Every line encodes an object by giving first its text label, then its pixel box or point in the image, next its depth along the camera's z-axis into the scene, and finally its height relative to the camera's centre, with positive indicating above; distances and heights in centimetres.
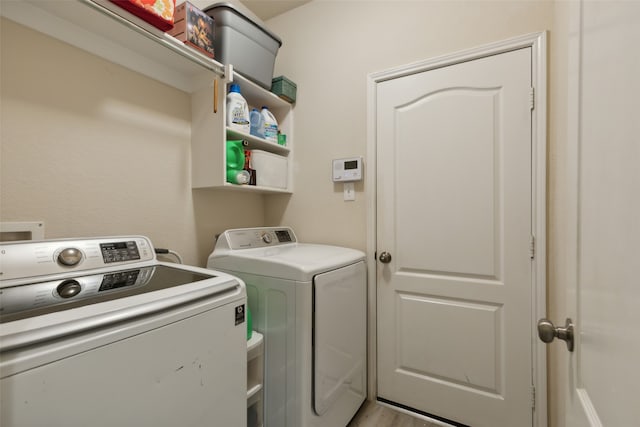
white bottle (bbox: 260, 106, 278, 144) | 200 +60
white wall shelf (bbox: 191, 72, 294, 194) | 161 +44
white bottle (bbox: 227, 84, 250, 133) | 169 +60
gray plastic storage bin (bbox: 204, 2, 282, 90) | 161 +101
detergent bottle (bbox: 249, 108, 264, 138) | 196 +60
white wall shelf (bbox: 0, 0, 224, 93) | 110 +78
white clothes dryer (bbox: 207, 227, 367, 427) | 129 -56
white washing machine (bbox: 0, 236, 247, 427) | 57 -32
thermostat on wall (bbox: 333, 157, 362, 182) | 191 +28
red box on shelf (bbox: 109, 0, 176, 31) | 113 +81
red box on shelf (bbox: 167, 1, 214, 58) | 141 +93
